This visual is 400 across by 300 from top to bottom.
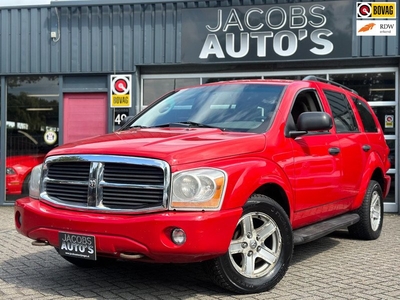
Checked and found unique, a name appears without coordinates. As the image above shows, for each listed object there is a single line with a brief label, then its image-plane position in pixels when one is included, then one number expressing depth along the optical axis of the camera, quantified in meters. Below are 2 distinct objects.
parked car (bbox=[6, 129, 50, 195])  12.11
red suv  4.04
